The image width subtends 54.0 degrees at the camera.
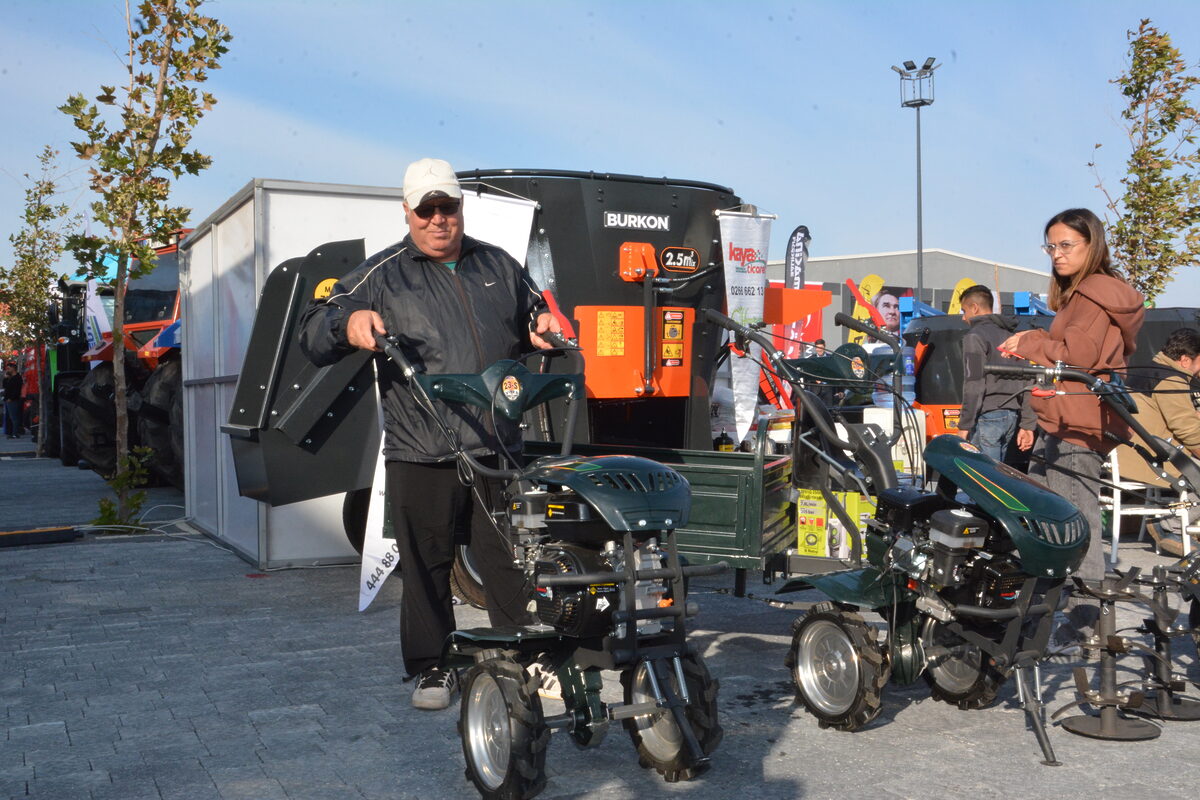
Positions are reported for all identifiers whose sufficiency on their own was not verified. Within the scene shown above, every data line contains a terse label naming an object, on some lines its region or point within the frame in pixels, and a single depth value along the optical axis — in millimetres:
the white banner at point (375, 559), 6270
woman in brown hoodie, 4434
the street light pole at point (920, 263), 28250
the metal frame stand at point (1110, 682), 4082
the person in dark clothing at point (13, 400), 28875
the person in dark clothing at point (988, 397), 7750
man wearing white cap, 4148
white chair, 4596
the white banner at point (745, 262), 8656
